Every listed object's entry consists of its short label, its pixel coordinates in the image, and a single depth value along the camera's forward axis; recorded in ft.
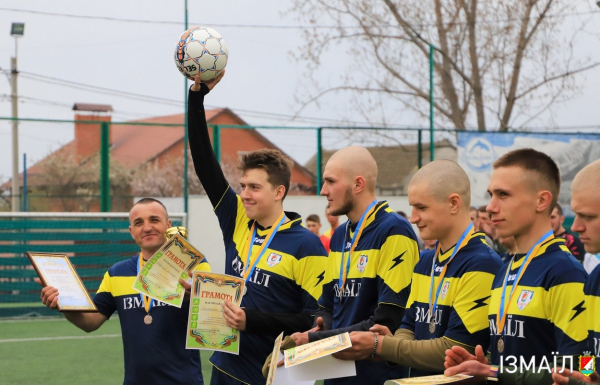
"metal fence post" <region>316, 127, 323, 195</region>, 57.06
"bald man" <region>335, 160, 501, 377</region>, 13.21
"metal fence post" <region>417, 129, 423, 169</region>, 59.67
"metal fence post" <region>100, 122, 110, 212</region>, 52.85
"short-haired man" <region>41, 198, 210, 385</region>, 17.63
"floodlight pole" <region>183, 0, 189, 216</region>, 54.08
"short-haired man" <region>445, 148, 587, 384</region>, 11.55
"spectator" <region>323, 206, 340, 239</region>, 43.60
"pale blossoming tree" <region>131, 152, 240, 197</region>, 57.93
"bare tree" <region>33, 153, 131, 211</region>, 53.01
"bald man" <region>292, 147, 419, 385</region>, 15.10
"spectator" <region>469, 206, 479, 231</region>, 42.70
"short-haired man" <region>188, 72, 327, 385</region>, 17.13
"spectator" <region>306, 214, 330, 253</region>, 46.78
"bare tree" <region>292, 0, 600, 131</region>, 76.18
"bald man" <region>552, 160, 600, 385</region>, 10.98
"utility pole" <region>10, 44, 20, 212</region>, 49.78
